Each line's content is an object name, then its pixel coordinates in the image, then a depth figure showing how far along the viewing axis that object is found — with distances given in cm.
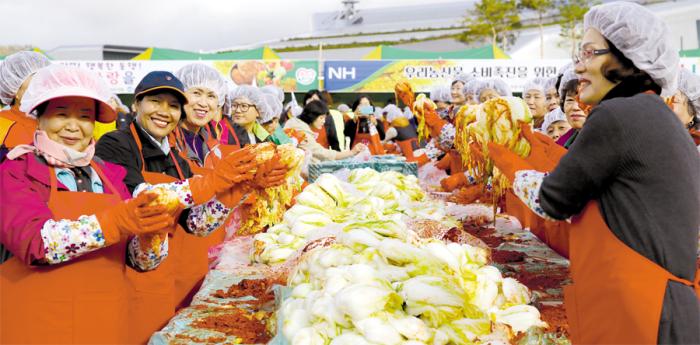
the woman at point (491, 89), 588
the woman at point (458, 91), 688
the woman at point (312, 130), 710
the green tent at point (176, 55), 2159
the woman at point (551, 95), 545
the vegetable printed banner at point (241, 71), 2050
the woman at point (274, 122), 582
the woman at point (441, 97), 994
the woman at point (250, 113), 550
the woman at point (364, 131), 941
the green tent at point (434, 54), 2230
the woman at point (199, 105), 411
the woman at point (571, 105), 368
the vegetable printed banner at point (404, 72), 2114
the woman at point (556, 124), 464
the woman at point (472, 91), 610
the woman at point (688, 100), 343
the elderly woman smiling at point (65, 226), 199
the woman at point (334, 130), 823
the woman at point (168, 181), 233
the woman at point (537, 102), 562
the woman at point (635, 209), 177
